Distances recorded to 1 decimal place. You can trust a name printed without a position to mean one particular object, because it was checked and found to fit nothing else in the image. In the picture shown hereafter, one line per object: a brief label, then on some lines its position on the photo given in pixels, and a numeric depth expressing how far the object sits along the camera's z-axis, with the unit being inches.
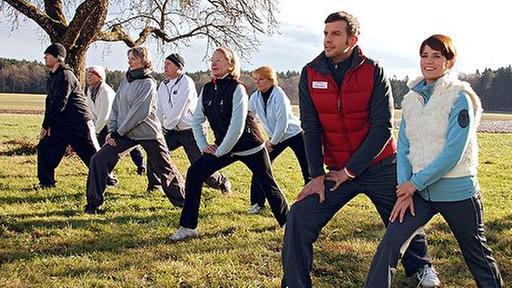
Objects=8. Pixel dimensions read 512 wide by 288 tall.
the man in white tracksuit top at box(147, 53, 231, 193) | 334.3
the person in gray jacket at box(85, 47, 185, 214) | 279.0
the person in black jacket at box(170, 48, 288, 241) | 234.5
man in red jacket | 165.3
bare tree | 532.4
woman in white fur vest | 146.3
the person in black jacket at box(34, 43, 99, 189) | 328.5
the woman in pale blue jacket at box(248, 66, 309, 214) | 300.7
